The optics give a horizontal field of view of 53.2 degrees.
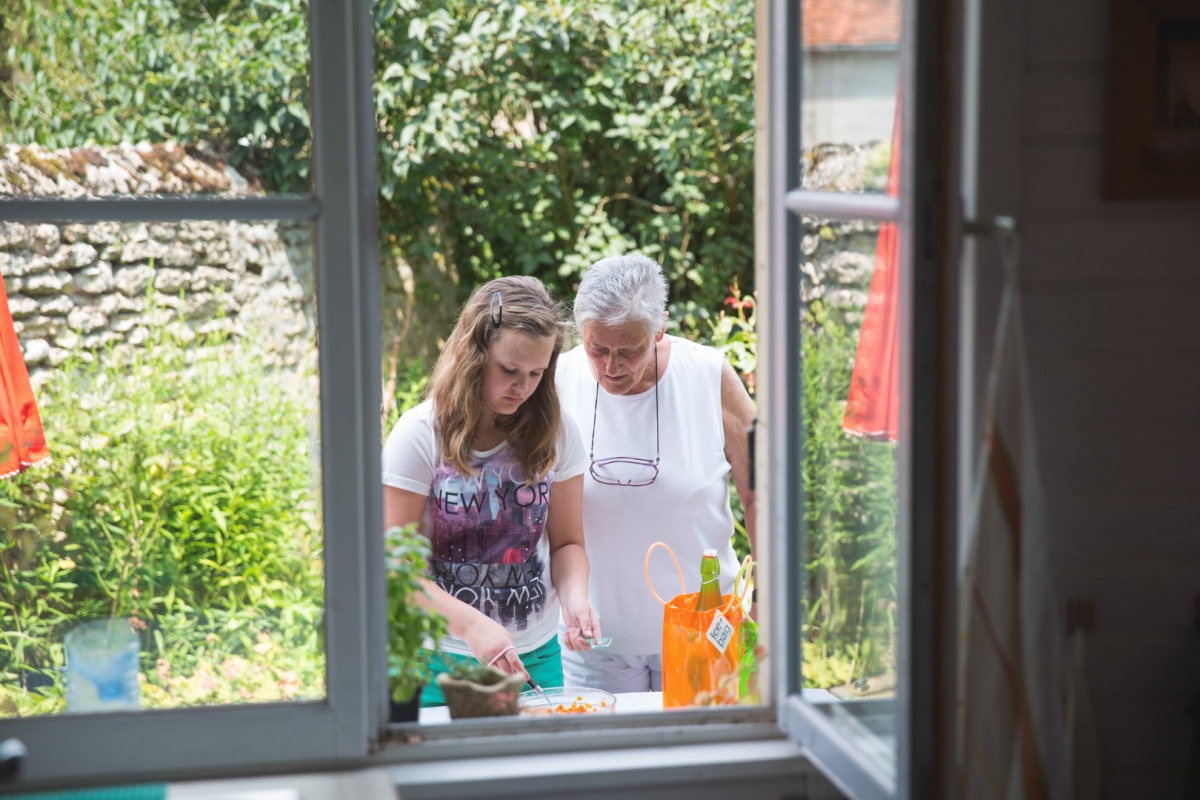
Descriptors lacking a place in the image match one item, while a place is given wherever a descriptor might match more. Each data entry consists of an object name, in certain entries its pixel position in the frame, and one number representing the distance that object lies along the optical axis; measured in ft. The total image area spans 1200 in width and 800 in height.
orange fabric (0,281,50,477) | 5.90
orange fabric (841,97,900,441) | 5.34
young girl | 9.21
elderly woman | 10.64
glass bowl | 7.62
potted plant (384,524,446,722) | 6.14
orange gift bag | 7.61
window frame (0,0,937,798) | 5.59
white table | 7.31
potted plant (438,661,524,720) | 6.54
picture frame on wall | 5.33
